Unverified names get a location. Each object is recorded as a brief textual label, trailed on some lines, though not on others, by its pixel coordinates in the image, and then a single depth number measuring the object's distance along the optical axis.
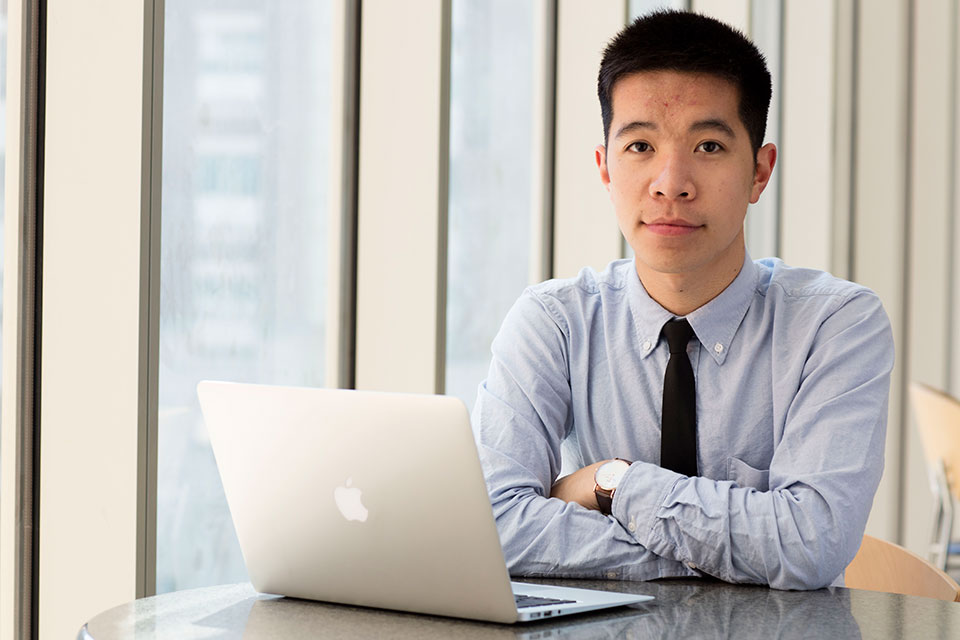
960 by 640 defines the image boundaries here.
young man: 1.84
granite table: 1.62
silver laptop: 1.62
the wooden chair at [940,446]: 3.20
